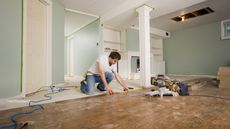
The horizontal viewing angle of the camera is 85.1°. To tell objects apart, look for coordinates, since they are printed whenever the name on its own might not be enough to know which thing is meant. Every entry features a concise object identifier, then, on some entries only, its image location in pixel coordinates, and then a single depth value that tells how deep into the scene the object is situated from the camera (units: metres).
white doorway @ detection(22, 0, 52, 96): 2.56
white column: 3.04
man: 2.16
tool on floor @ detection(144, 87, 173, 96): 2.10
